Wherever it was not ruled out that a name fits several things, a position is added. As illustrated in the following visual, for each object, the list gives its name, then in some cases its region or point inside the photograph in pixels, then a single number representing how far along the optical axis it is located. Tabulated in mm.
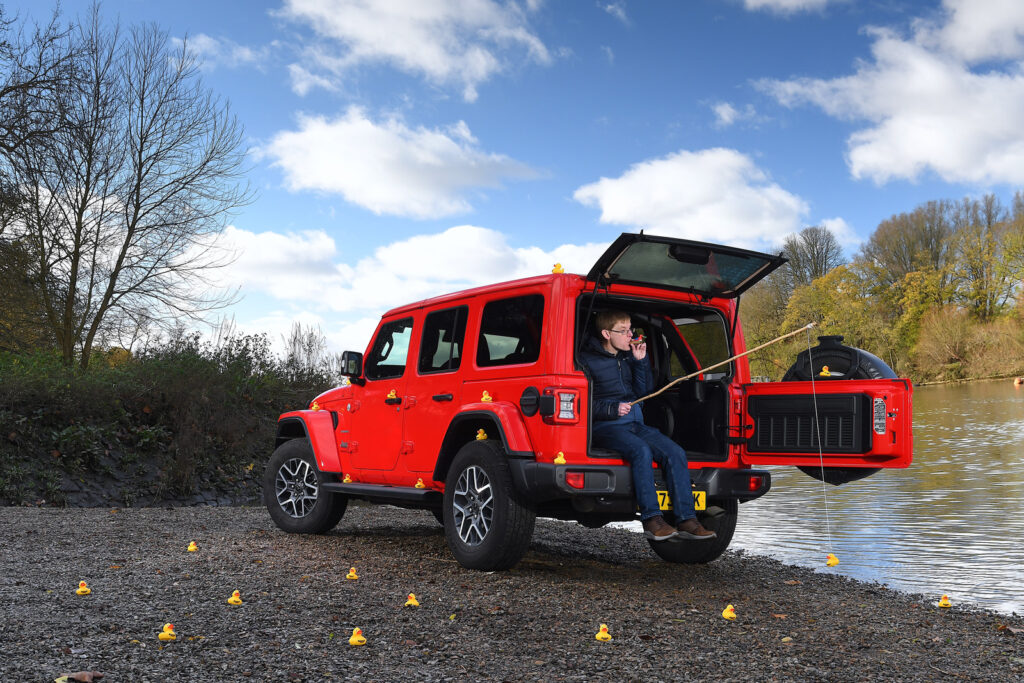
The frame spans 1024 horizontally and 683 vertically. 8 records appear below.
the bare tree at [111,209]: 17641
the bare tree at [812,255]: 67250
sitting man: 5805
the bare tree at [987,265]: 54500
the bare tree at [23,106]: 15562
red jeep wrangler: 5906
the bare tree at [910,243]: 60188
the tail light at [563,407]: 5789
